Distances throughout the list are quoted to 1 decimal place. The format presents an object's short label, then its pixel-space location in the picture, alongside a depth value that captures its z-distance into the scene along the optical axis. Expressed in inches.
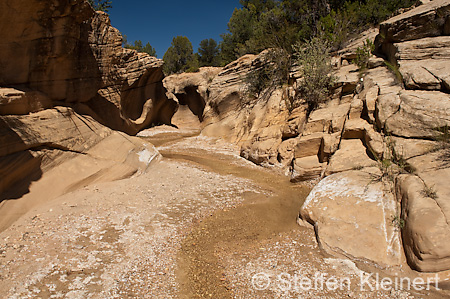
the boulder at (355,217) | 140.9
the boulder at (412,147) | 188.7
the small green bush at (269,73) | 445.4
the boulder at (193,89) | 784.3
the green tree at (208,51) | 1284.4
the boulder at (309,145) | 296.7
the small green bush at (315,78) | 347.6
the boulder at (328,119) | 292.2
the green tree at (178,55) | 1176.2
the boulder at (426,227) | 120.0
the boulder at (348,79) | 329.4
